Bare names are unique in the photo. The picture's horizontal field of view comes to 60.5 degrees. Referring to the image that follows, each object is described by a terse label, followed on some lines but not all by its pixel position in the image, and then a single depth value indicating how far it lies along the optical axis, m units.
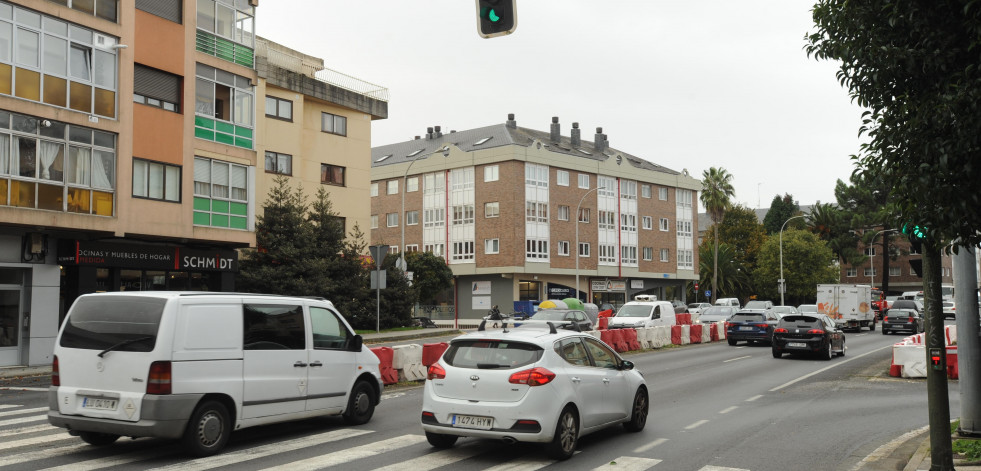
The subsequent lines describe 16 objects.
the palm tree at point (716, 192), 79.38
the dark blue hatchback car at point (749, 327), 30.77
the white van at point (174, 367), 8.69
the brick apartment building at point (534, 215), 63.34
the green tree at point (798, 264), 86.62
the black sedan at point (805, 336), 24.52
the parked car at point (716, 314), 41.88
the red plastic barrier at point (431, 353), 17.23
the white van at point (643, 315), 31.96
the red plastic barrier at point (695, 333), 32.97
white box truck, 44.12
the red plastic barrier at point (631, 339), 28.16
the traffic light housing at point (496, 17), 8.88
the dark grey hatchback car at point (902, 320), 40.34
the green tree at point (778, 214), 114.38
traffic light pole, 7.82
